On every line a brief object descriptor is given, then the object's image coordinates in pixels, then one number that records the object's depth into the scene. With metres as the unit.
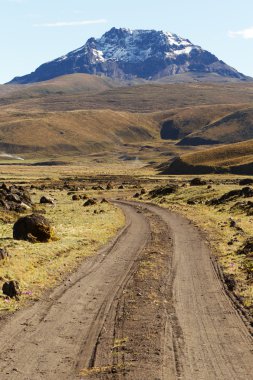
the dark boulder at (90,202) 72.11
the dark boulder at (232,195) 65.56
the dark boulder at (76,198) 84.60
